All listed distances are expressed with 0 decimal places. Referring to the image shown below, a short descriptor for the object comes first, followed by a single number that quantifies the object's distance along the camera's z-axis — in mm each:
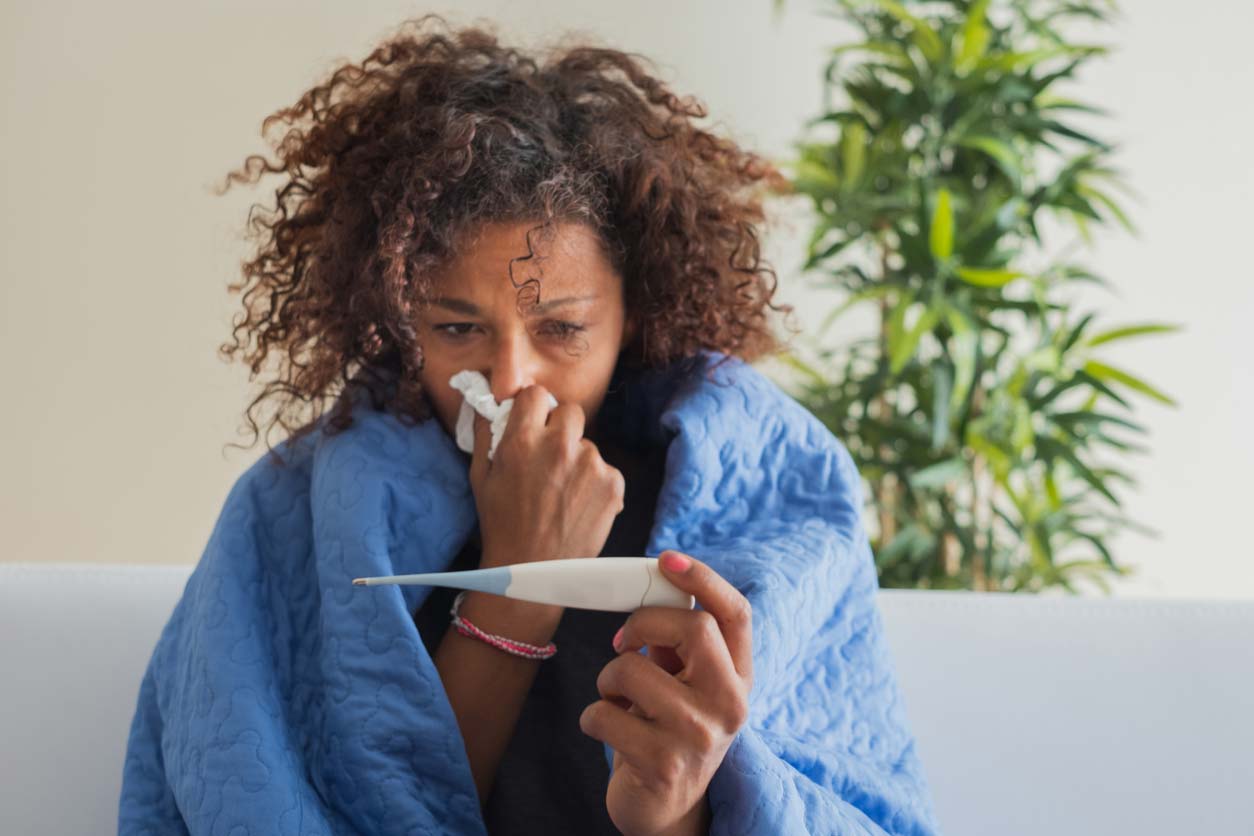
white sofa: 1245
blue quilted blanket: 1021
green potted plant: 2154
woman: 1045
